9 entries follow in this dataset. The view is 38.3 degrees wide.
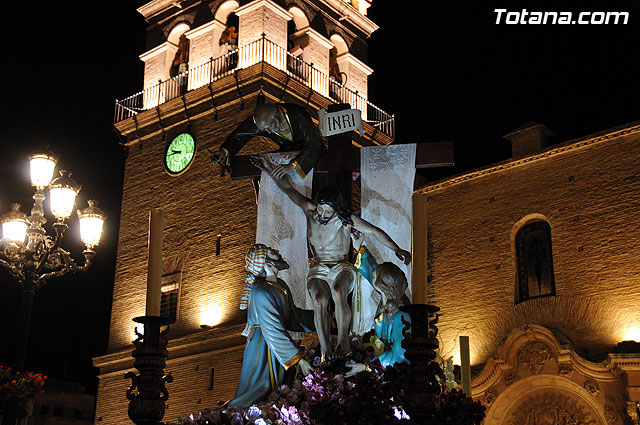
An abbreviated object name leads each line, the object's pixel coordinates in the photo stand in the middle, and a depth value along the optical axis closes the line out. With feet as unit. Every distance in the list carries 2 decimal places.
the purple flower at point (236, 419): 20.83
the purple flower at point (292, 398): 20.75
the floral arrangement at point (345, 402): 18.76
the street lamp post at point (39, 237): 37.16
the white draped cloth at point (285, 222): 26.12
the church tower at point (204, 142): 82.02
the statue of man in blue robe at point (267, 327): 22.45
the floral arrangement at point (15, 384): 35.99
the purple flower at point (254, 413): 20.65
